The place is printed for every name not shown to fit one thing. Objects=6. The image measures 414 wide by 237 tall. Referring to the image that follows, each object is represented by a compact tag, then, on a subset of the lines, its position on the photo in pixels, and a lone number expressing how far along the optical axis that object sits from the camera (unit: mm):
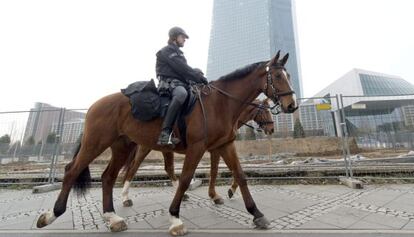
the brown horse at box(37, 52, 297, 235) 3305
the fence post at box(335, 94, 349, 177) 6449
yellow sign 7031
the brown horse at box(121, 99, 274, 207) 4902
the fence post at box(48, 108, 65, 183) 7384
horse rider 3314
